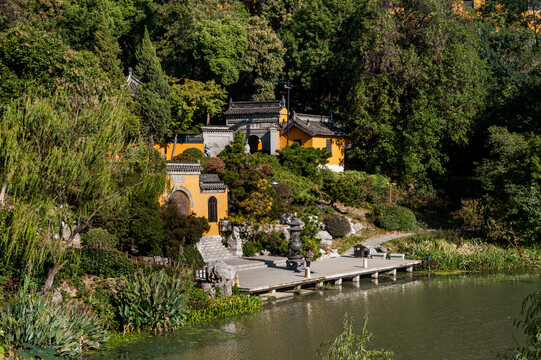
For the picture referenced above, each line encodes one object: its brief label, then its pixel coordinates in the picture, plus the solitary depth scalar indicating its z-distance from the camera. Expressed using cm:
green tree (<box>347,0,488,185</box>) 3934
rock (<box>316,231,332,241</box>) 3172
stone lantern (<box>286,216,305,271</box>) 2658
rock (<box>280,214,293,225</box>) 3090
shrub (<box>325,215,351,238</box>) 3269
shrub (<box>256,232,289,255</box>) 2901
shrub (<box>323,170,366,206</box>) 3338
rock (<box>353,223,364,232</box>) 3431
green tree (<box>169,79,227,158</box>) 3925
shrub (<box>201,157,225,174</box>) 3117
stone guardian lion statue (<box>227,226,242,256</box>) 2857
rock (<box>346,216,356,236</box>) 3356
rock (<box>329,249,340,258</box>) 3075
